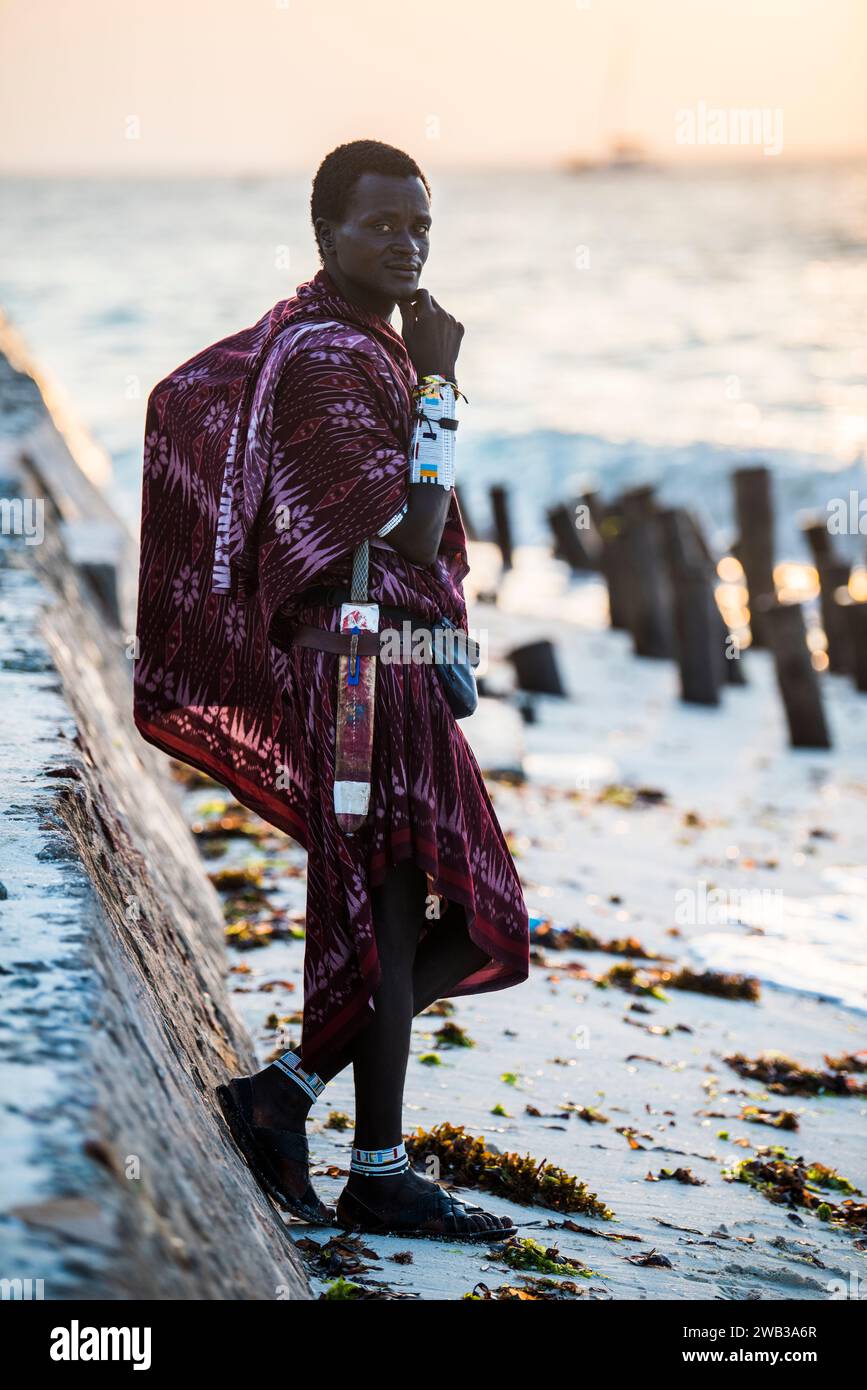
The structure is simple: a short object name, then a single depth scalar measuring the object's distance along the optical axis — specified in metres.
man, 5.64
